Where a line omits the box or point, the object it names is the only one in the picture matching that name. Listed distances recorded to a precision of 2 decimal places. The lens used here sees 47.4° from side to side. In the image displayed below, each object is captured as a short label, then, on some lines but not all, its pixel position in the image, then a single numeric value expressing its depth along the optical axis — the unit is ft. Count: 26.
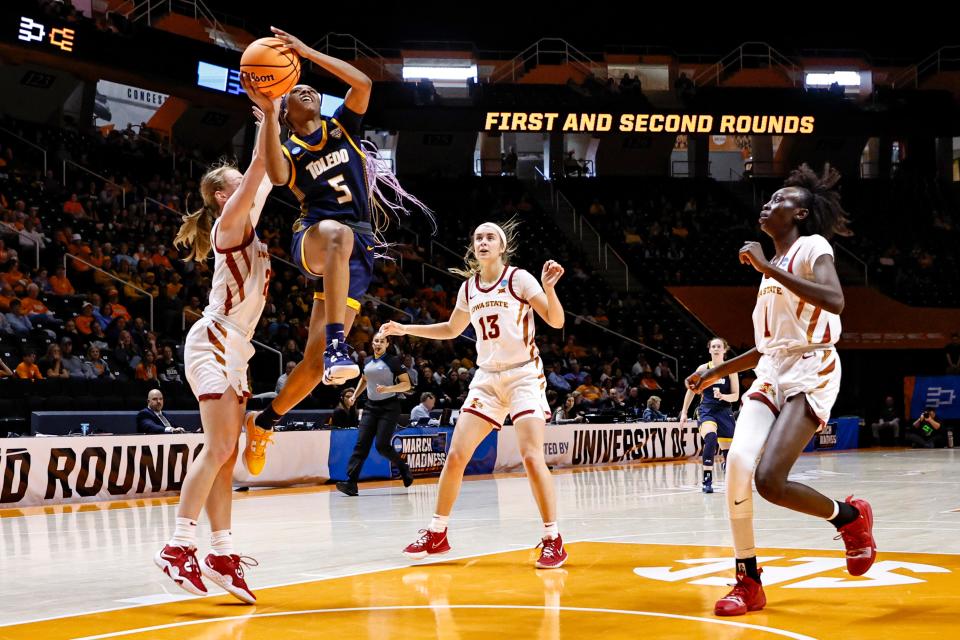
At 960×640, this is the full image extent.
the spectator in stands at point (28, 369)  50.24
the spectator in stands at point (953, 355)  94.43
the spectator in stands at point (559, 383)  74.23
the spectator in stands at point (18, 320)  53.67
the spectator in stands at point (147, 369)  55.11
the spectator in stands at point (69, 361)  52.29
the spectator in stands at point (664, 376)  87.35
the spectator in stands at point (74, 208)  70.08
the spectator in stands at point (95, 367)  52.47
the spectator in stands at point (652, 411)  74.23
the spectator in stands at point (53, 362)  51.03
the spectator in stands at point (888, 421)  95.14
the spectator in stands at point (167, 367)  57.36
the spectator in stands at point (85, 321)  56.70
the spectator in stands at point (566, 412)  67.89
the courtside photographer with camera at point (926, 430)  89.86
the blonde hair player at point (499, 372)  24.82
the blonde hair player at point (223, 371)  18.92
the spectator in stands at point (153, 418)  47.03
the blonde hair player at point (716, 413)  44.80
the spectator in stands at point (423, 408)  59.11
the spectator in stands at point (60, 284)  59.98
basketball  17.67
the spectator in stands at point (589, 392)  75.59
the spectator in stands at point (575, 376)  79.41
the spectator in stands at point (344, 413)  55.52
